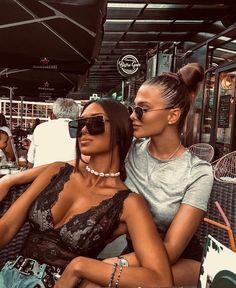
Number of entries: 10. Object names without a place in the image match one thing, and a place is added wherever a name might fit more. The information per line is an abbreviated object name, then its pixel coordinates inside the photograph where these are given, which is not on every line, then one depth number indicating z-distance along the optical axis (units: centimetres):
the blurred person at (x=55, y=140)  399
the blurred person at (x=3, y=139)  465
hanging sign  1130
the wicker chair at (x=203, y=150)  546
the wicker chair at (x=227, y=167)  470
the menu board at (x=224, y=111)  862
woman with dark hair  129
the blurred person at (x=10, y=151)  525
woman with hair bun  153
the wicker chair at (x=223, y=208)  172
